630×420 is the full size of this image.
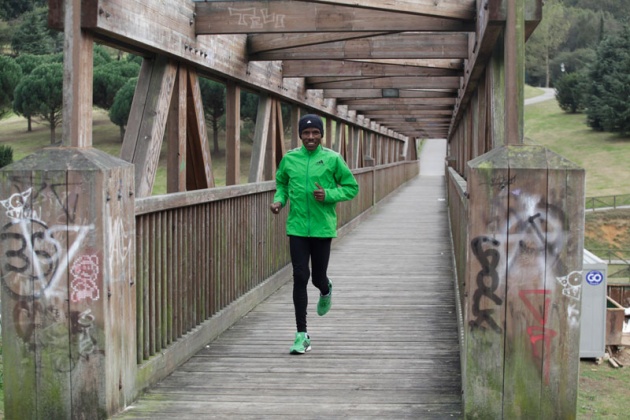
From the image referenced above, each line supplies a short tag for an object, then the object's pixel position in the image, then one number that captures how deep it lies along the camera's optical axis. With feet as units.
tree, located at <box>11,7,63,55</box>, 201.05
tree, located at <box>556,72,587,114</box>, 270.73
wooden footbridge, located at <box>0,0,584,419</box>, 14.37
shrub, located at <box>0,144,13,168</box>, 103.81
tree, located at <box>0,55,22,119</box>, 146.61
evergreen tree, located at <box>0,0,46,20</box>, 209.77
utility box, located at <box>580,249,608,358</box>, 42.19
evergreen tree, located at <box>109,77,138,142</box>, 164.86
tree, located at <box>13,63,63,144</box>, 159.74
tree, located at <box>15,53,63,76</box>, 173.17
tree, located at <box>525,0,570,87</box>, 380.99
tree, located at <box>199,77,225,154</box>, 150.10
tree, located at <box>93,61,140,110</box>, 176.15
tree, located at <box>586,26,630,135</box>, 217.15
